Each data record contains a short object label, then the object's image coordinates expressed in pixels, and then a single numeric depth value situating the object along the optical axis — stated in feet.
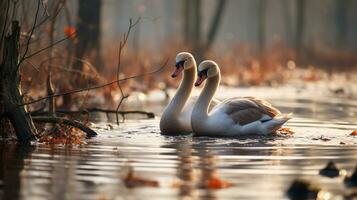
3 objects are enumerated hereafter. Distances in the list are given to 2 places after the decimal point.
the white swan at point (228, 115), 44.62
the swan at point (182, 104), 46.01
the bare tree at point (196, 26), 110.01
